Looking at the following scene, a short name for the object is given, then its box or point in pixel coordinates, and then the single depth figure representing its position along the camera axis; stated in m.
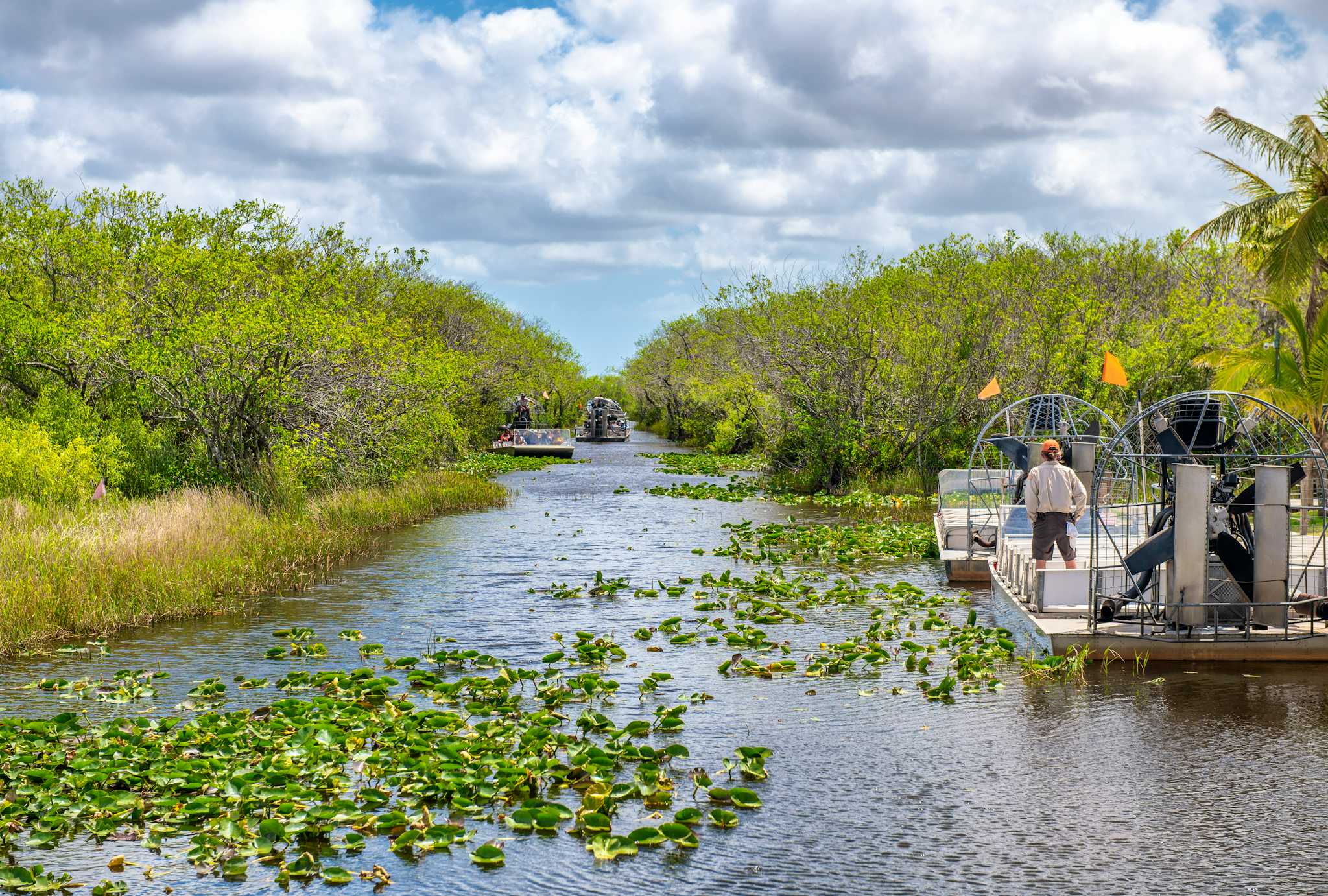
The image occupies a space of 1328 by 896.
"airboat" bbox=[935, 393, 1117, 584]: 21.38
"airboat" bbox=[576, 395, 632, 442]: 82.69
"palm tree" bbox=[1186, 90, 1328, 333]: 24.16
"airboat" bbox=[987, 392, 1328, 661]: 13.81
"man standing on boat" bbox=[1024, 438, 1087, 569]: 16.47
